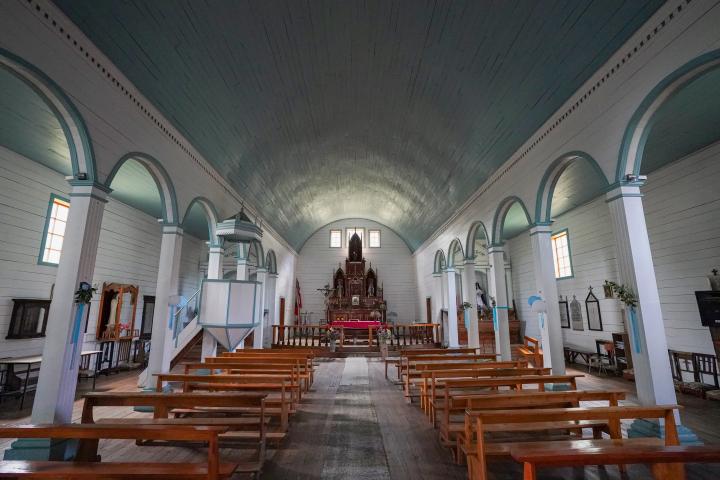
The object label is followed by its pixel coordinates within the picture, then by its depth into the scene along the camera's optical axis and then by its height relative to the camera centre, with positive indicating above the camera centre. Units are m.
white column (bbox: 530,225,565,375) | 5.66 +0.35
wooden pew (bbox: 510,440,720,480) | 1.93 -0.77
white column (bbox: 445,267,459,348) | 10.30 +0.02
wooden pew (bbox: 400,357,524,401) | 5.05 -0.73
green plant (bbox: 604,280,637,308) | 4.05 +0.23
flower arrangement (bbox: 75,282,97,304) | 3.79 +0.22
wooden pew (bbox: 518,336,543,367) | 7.32 -0.85
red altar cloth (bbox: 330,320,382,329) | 11.77 -0.28
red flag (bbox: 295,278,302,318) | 16.20 +0.71
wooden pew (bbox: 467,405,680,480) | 2.36 -0.75
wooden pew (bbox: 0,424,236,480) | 1.98 -0.87
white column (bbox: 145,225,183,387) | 5.60 +0.18
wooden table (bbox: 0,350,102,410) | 5.39 -0.96
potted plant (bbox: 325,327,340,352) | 10.78 -0.73
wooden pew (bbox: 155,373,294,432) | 4.04 -0.80
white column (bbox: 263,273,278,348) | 11.77 +0.37
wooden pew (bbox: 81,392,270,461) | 2.96 -0.76
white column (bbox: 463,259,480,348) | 8.83 +0.46
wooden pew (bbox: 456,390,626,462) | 3.12 -0.75
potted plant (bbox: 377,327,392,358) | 9.30 -0.63
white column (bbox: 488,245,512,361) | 7.32 +0.10
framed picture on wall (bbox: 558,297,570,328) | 10.09 +0.09
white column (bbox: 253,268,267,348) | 10.11 -0.43
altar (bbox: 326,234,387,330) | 15.34 +1.05
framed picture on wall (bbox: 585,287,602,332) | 8.88 +0.11
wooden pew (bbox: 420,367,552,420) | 4.55 -0.75
